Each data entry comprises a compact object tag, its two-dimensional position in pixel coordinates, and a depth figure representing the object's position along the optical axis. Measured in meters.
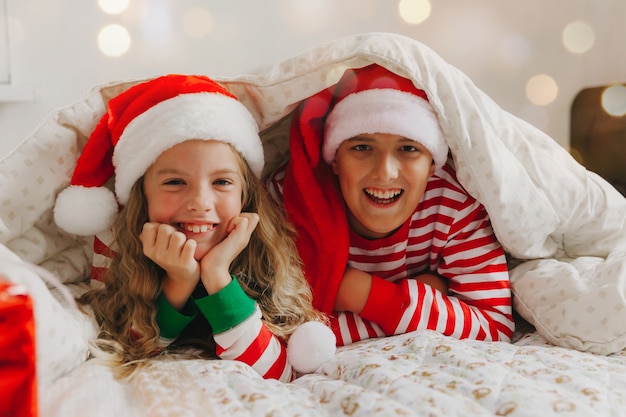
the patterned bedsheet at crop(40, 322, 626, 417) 0.71
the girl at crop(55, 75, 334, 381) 0.91
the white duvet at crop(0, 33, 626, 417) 0.73
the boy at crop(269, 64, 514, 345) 1.04
